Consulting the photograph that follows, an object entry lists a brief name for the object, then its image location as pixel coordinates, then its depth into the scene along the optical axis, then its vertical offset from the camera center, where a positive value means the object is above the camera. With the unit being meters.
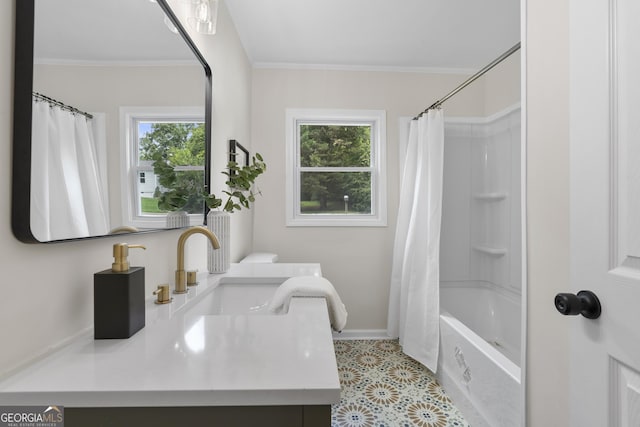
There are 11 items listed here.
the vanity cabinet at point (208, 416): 0.48 -0.33
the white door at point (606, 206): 0.67 +0.03
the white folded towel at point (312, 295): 1.01 -0.27
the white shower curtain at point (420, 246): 2.11 -0.24
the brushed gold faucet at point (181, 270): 1.06 -0.20
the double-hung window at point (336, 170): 2.79 +0.43
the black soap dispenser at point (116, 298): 0.65 -0.19
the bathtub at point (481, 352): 1.40 -0.84
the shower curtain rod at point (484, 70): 1.44 +0.85
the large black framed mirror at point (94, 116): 0.56 +0.25
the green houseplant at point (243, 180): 1.44 +0.17
